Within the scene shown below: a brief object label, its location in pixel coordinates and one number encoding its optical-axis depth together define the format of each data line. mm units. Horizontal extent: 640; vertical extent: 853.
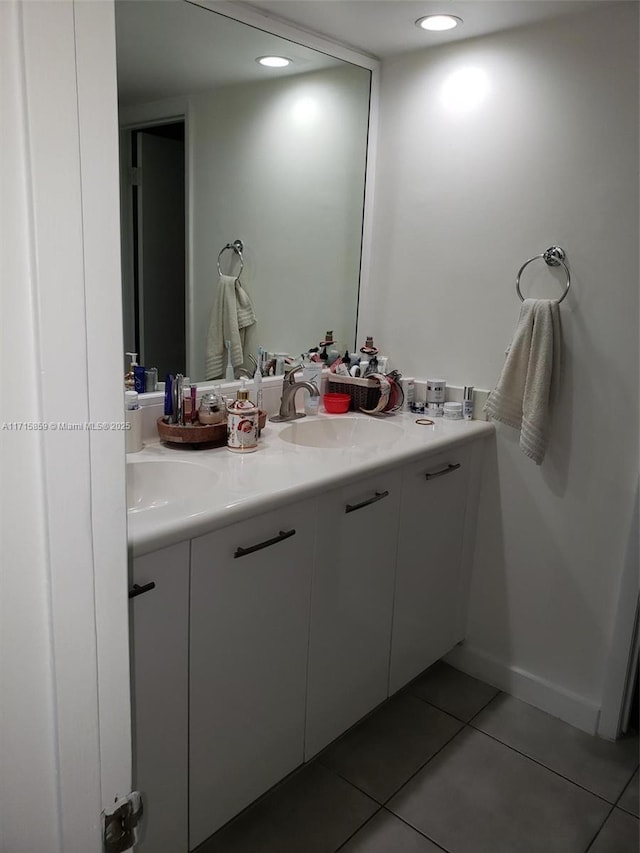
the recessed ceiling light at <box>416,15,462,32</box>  1921
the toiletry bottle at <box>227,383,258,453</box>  1796
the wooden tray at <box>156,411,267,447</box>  1769
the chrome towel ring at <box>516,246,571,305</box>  1988
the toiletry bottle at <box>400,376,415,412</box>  2344
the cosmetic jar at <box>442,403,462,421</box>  2239
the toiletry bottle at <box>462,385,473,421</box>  2246
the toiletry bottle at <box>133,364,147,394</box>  1851
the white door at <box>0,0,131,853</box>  541
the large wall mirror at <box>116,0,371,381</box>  1809
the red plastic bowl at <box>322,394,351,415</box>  2279
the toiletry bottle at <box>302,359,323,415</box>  2221
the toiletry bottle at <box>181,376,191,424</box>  1842
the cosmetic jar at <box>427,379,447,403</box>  2279
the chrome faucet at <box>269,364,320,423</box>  2137
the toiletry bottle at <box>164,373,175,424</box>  1847
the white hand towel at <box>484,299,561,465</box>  1978
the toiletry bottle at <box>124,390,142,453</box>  1712
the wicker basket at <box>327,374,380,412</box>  2279
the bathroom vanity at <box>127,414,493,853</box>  1345
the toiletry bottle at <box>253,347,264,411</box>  2062
